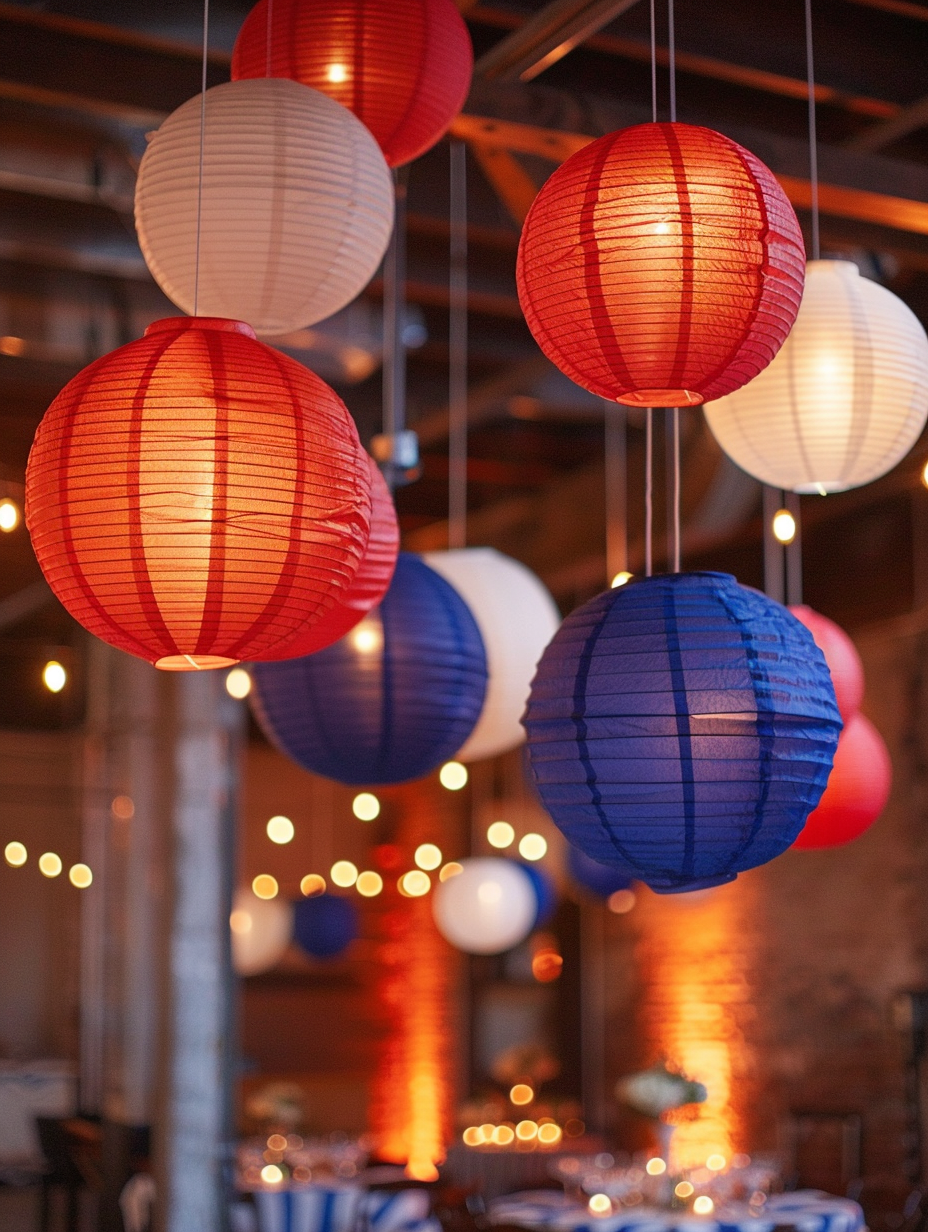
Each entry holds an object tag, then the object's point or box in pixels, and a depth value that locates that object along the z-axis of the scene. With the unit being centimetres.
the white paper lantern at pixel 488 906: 777
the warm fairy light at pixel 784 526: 420
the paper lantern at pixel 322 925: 1030
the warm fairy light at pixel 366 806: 1192
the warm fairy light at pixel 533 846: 1006
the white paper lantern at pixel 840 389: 330
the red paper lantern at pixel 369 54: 334
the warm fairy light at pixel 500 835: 1016
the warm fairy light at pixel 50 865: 783
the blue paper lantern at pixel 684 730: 253
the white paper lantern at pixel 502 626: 425
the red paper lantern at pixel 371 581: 288
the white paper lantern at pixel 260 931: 1005
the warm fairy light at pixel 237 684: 681
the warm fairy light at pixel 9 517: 610
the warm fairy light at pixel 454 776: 873
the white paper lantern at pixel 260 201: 285
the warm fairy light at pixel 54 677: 732
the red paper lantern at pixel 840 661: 399
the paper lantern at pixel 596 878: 841
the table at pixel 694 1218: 582
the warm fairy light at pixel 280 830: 1183
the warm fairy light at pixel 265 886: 1177
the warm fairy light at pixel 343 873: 1213
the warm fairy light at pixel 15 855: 736
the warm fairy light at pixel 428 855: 1166
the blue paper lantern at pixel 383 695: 346
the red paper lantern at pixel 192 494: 224
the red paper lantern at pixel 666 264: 253
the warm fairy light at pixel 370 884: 1245
